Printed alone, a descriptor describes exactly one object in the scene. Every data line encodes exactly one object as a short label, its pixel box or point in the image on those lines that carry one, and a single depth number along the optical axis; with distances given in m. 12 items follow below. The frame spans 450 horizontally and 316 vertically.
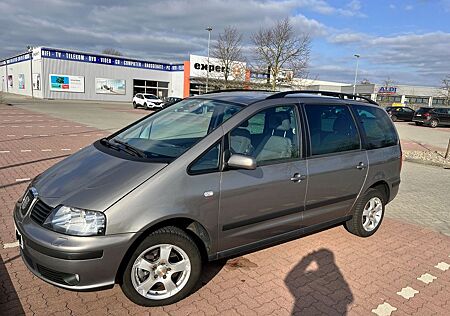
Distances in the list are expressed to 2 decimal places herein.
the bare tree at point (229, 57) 33.94
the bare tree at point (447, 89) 44.78
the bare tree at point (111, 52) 69.12
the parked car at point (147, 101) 33.50
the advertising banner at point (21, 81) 47.76
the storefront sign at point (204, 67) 41.66
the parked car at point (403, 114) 31.30
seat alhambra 2.49
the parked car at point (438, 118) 27.03
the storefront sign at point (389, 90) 59.20
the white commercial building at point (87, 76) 41.06
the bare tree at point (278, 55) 24.08
